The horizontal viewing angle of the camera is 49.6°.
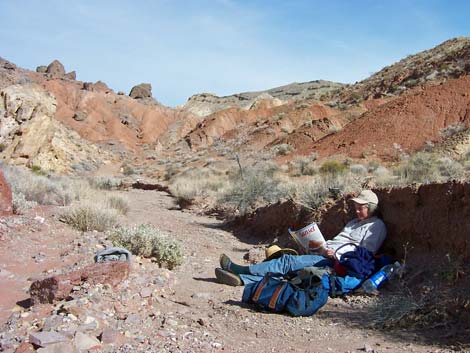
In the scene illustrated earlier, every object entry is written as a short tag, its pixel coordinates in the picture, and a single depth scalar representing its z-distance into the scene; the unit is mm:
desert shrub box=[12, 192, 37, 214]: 9406
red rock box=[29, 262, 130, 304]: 5121
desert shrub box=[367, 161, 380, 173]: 19752
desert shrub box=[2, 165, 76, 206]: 11914
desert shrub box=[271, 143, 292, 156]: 29000
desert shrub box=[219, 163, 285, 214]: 13039
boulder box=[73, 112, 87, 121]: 60750
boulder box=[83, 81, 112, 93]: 71112
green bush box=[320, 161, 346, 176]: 18803
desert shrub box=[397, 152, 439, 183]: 12588
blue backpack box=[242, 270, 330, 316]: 5234
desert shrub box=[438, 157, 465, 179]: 13527
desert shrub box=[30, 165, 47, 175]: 21484
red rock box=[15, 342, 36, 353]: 3971
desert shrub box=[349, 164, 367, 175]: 18484
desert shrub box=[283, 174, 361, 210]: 9398
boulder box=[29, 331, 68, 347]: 4023
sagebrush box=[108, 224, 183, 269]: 7348
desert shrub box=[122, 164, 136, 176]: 33825
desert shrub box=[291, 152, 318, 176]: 21203
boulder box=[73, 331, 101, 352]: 4074
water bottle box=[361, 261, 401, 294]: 5746
